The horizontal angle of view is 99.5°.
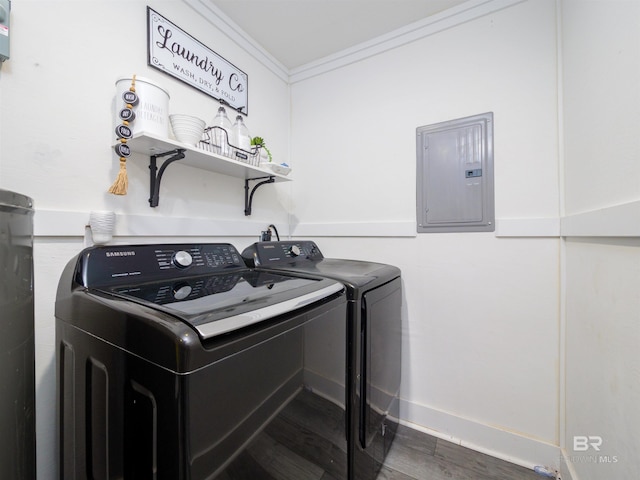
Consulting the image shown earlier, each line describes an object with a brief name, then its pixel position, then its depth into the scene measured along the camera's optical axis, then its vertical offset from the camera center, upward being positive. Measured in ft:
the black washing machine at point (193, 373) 1.71 -1.02
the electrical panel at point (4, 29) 2.77 +2.19
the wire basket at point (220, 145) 4.34 +1.58
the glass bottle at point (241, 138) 4.83 +1.84
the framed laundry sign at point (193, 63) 4.18 +3.12
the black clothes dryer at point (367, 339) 3.42 -1.44
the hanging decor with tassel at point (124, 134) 3.36 +1.34
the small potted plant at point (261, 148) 5.10 +1.79
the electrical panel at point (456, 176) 4.79 +1.18
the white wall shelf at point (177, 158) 3.59 +1.31
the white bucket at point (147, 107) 3.43 +1.75
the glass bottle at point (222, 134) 4.47 +1.80
